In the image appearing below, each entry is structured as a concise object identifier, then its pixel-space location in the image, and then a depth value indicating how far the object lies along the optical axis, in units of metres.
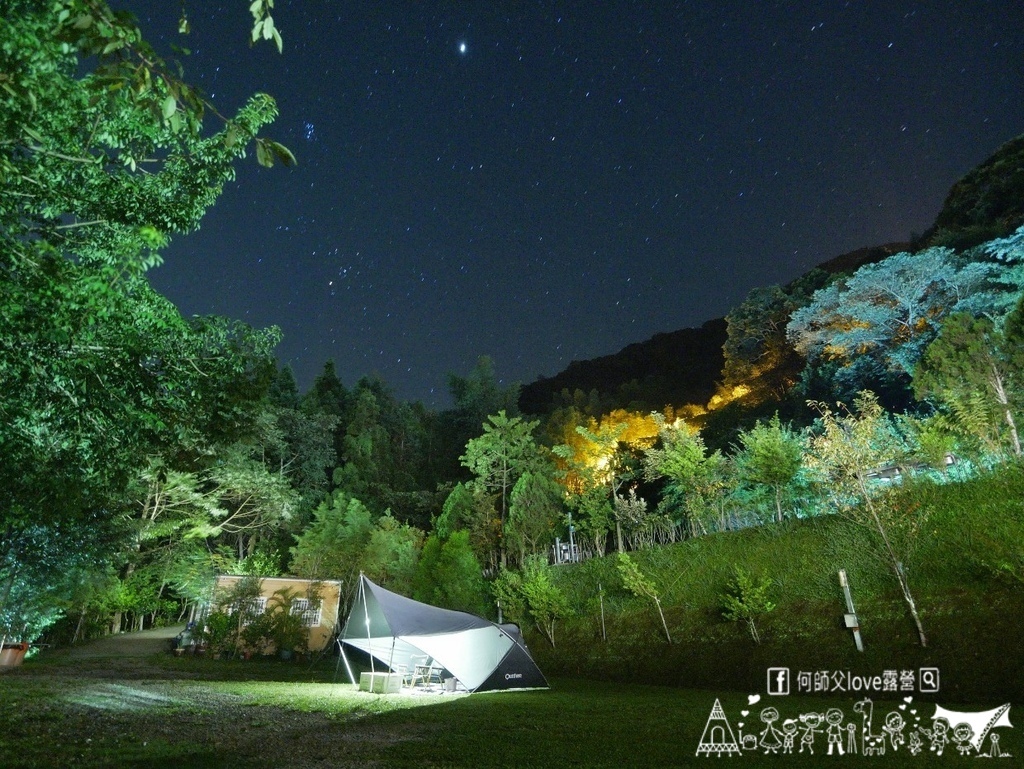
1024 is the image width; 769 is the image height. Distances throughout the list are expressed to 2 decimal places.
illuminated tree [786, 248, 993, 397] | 17.41
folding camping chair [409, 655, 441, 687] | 12.41
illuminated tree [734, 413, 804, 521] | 12.98
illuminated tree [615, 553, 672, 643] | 12.56
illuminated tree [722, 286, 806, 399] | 27.61
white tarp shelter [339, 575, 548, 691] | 11.16
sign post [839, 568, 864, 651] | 8.76
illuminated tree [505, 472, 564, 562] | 21.05
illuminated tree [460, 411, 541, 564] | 24.34
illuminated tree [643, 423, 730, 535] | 15.02
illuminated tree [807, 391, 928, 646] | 8.90
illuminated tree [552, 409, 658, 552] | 20.39
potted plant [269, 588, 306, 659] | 18.61
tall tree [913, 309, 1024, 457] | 10.95
